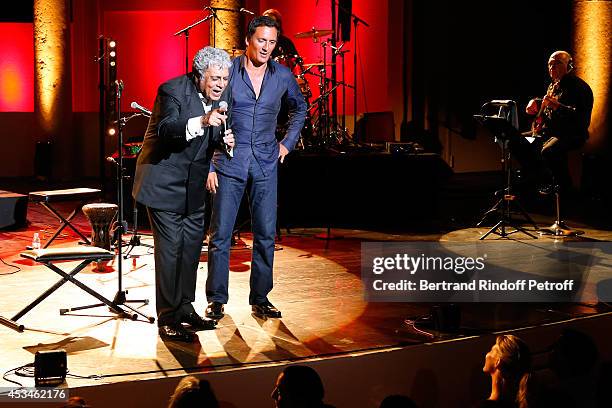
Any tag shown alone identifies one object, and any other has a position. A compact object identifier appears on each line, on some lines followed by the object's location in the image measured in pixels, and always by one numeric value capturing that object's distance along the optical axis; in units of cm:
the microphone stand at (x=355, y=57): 1154
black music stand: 841
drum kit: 1089
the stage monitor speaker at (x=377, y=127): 1360
